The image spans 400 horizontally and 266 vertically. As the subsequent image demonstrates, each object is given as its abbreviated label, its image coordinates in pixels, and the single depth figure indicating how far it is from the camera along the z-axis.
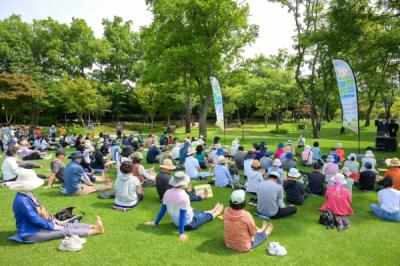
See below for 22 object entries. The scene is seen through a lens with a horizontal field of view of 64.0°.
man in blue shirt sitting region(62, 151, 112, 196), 8.20
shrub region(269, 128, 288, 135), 34.03
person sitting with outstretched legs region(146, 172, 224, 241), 5.80
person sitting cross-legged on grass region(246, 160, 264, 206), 8.55
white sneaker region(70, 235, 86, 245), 5.37
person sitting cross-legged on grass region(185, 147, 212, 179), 10.69
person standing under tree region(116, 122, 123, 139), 27.30
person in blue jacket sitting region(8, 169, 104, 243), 5.10
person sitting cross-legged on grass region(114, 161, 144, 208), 7.04
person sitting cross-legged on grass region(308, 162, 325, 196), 8.95
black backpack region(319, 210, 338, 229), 6.63
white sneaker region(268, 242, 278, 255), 5.25
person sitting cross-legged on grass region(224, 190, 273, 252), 5.12
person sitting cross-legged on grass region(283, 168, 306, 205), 8.10
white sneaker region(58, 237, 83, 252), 5.21
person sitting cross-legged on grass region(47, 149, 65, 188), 9.21
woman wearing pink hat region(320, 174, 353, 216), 7.20
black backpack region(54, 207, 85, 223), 6.21
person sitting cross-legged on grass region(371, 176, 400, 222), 6.99
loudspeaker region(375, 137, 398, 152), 17.25
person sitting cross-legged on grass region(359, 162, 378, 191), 9.69
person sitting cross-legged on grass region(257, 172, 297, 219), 6.80
